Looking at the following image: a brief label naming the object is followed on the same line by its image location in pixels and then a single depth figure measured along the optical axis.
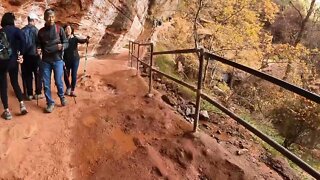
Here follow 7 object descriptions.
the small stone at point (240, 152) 3.30
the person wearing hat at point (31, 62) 4.00
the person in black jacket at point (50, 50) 3.70
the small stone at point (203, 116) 4.87
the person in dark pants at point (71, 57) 4.52
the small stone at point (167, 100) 4.69
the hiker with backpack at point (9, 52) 3.44
